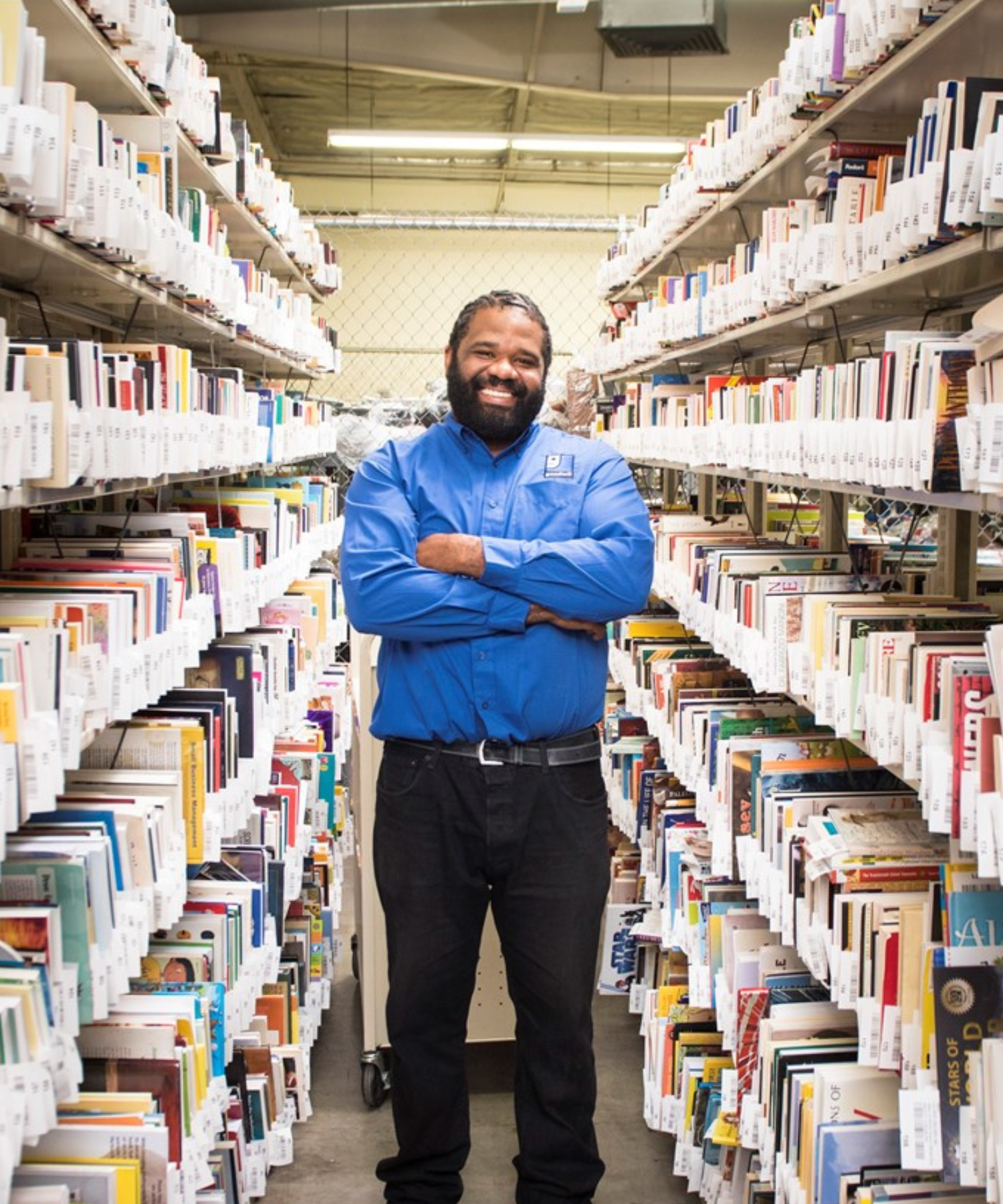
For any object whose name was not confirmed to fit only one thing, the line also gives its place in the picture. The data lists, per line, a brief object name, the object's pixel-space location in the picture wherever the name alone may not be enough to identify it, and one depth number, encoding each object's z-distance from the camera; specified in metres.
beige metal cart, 4.08
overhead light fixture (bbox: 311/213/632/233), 10.96
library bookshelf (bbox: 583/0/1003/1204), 2.23
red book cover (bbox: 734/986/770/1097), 3.13
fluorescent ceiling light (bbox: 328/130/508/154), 10.46
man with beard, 2.99
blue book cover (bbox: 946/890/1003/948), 2.25
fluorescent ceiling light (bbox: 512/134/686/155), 10.79
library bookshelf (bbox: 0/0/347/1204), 2.02
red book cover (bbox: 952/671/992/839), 2.07
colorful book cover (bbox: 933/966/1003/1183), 2.22
